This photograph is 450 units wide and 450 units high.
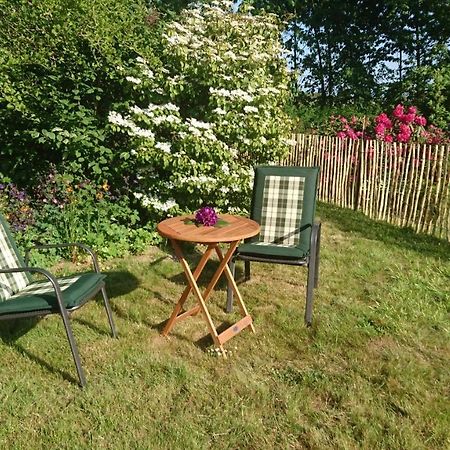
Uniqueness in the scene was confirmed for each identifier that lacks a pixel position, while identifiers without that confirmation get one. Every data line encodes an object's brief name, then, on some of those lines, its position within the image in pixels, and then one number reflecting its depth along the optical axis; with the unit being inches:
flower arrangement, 134.1
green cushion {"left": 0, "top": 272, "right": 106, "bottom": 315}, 109.0
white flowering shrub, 208.5
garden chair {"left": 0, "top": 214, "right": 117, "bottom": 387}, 108.4
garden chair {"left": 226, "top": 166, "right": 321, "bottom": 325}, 164.2
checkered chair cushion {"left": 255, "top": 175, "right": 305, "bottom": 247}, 166.6
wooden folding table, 122.1
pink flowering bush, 329.7
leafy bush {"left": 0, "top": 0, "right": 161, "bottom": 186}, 193.2
